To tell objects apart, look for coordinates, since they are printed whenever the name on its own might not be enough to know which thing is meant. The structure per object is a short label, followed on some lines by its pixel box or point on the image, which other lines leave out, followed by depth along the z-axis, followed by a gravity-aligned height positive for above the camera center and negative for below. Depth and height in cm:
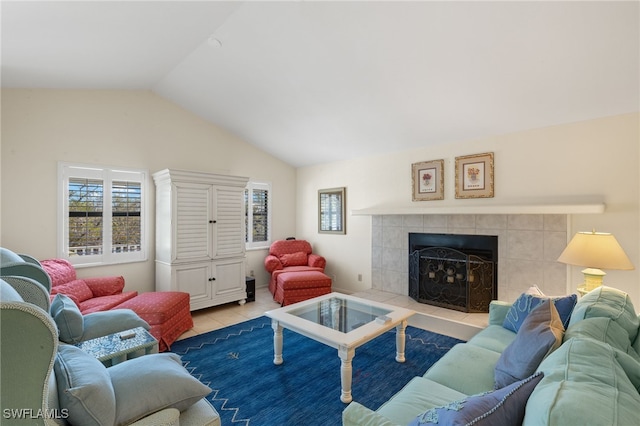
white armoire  388 -29
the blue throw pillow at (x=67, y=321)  192 -69
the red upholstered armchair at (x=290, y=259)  482 -74
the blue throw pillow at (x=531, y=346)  141 -65
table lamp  239 -34
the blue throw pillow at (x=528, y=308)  198 -67
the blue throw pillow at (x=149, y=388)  113 -71
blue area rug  206 -134
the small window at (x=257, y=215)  531 +0
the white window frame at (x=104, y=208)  354 +10
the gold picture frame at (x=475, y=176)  354 +48
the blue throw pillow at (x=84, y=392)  99 -61
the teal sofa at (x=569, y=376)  76 -54
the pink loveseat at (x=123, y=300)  290 -88
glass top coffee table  215 -94
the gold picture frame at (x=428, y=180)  393 +47
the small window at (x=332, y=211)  508 +7
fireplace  352 -70
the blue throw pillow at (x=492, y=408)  90 -61
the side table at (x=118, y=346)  175 -81
